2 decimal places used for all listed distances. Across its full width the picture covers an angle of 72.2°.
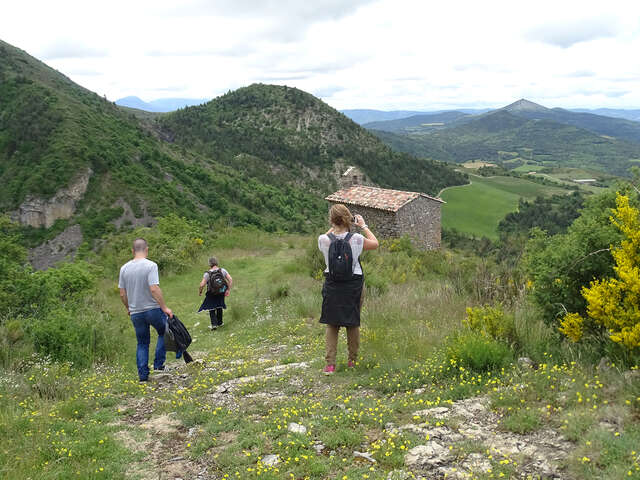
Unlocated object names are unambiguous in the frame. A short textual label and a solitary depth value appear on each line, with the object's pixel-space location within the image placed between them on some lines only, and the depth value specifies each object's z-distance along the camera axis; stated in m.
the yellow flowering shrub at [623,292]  3.71
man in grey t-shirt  5.61
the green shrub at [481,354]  4.43
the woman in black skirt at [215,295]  9.41
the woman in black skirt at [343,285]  4.85
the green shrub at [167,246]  16.58
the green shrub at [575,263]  4.32
